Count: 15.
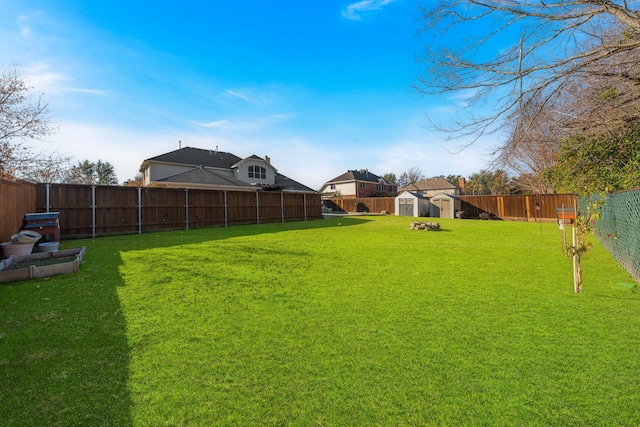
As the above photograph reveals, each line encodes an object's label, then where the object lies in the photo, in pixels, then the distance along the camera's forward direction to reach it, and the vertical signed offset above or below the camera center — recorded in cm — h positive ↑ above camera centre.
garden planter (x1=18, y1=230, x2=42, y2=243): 652 -37
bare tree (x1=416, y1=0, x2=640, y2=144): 409 +234
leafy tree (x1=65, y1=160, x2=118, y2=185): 4990 +840
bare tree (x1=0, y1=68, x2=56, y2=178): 1213 +421
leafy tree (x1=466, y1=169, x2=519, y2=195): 4709 +447
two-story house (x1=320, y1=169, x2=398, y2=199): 4925 +499
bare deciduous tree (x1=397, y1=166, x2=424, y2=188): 7288 +910
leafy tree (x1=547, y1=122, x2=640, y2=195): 746 +157
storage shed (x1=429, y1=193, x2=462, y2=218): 2622 +58
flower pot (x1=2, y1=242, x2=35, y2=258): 626 -60
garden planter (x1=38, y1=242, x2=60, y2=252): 745 -68
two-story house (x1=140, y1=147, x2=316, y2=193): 2193 +417
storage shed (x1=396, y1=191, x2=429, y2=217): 2803 +80
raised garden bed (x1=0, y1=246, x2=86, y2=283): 489 -86
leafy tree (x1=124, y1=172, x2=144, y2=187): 4968 +724
